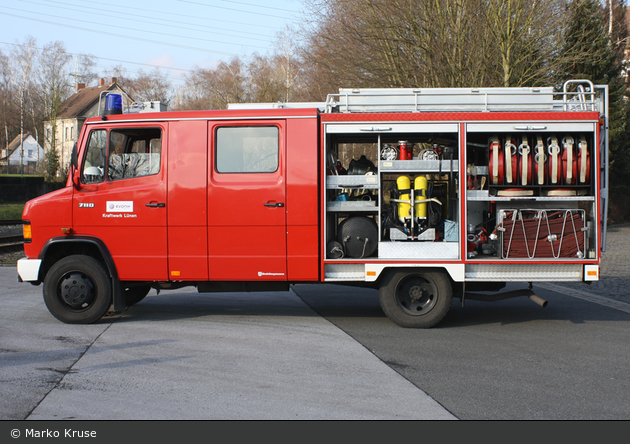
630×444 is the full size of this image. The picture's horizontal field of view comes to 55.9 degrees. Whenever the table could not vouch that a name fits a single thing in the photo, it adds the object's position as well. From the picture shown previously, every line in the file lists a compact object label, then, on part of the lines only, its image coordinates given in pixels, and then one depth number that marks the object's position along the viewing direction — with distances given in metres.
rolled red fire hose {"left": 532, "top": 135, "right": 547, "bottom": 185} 7.24
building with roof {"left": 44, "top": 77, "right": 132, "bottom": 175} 69.81
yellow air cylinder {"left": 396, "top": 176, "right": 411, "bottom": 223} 7.45
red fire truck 7.28
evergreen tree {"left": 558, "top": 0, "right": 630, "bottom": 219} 19.41
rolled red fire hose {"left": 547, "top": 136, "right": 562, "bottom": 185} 7.20
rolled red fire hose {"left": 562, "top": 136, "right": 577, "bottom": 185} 7.21
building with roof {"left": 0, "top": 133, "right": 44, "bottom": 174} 70.24
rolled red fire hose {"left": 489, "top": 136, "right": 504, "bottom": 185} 7.32
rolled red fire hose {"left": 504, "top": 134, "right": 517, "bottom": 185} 7.26
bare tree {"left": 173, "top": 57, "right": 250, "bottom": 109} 42.03
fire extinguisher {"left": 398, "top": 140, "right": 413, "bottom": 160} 7.56
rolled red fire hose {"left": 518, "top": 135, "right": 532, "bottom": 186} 7.25
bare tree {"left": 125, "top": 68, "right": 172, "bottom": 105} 58.95
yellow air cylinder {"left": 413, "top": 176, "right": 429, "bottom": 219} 7.44
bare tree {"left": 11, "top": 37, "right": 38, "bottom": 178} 57.69
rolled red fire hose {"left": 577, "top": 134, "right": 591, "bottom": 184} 7.20
